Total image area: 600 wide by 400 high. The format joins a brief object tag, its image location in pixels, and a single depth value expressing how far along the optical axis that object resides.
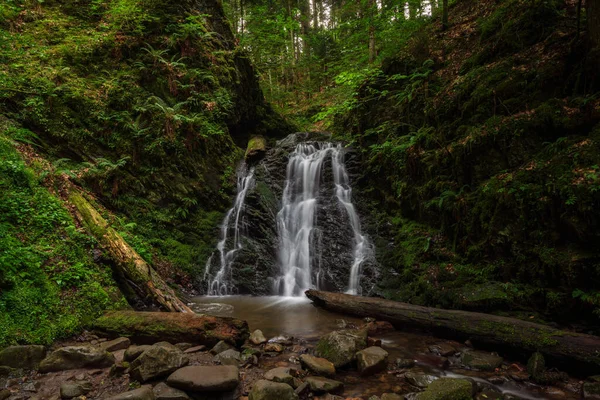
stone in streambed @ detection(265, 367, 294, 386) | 3.52
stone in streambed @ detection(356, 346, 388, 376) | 4.01
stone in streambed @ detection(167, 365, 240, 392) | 3.09
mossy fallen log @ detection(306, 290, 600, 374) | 3.88
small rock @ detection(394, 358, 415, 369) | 4.32
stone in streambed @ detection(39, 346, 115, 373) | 3.41
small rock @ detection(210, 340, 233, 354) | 4.20
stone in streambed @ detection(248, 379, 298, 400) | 3.12
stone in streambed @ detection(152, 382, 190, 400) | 2.93
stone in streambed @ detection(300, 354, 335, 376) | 3.90
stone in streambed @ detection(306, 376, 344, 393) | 3.49
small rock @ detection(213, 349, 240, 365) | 3.89
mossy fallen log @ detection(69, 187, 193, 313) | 5.59
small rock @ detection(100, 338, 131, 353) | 3.90
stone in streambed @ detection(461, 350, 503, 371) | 4.25
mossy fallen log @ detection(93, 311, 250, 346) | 4.30
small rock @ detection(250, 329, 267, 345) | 4.86
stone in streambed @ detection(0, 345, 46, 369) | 3.31
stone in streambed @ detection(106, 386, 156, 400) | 2.78
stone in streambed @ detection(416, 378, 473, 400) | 3.33
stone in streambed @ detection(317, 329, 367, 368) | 4.16
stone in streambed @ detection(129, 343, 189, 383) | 3.21
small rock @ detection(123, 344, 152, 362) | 3.58
